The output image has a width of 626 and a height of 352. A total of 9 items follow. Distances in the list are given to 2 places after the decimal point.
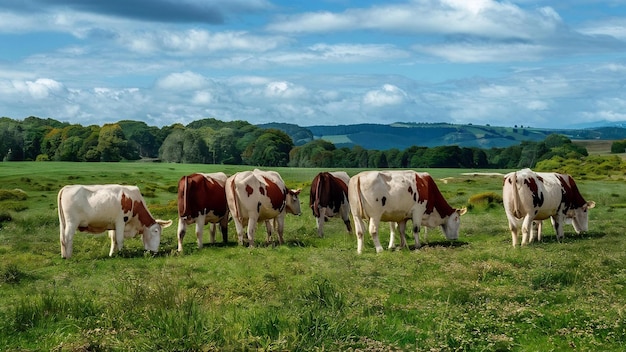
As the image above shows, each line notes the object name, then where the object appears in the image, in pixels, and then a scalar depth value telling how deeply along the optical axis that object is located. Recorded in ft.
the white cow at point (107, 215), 69.41
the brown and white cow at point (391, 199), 69.62
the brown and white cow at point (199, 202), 74.74
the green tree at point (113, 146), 348.59
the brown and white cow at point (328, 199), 90.12
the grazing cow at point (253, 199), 75.56
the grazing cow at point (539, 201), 73.61
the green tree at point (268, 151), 378.73
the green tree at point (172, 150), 385.09
